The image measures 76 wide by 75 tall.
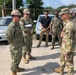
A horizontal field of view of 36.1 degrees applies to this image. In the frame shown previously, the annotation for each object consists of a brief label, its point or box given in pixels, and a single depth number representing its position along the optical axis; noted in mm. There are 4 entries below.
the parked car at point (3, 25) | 6333
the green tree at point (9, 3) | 14604
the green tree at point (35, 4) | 16823
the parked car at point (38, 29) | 6915
